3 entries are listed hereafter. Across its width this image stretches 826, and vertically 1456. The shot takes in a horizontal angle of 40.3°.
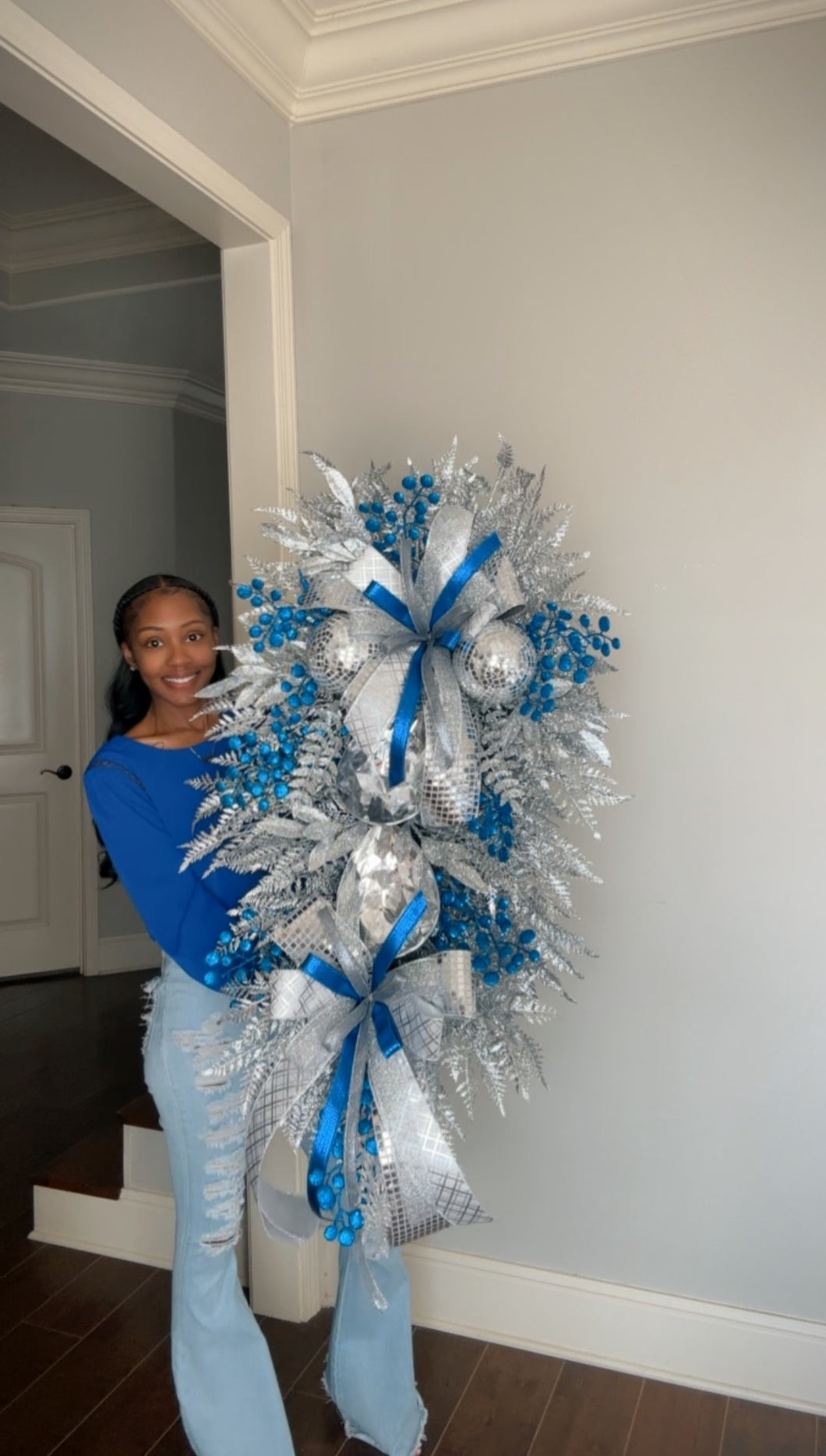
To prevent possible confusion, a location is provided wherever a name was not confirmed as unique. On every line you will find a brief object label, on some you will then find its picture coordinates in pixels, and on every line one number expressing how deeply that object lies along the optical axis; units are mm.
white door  4676
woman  1668
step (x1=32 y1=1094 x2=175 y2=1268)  2506
